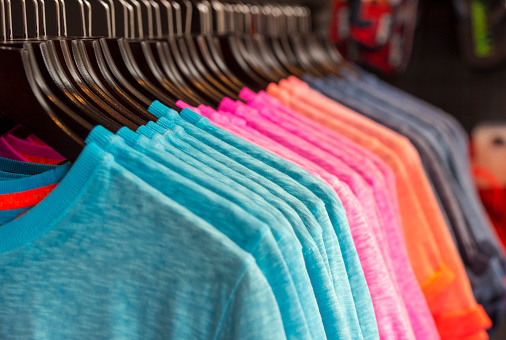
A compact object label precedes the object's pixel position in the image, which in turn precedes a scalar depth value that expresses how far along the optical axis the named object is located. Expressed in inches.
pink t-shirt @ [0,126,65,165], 35.9
